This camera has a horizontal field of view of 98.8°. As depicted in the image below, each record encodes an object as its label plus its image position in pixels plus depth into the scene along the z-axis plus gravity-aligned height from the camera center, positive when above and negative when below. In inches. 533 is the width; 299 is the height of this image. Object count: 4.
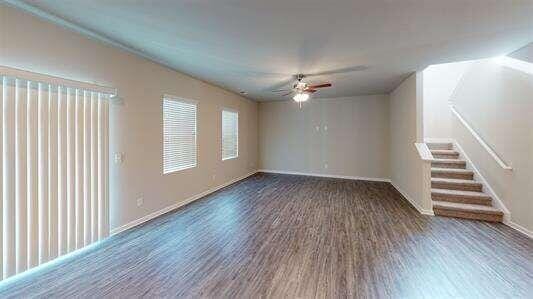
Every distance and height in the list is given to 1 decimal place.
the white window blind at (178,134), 165.8 +9.9
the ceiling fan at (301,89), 178.4 +45.3
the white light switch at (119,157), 127.0 -5.8
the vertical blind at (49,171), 84.3 -10.2
